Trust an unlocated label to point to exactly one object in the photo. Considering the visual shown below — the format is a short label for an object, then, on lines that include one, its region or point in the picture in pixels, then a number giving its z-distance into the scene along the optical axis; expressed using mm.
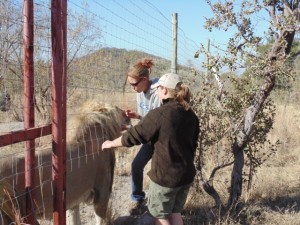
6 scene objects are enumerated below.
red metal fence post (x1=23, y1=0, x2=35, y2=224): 2284
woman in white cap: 2478
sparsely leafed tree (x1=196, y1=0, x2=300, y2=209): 3339
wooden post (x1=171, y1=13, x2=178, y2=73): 4366
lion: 2429
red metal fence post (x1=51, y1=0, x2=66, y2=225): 2183
